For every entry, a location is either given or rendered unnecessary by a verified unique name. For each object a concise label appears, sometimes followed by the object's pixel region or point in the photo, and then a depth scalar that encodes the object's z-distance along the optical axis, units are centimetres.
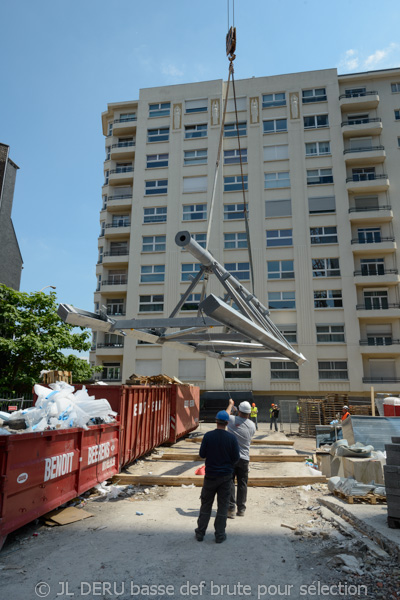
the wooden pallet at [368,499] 689
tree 2289
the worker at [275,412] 2337
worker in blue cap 560
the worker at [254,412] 2290
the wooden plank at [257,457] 1221
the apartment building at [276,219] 3152
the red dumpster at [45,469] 494
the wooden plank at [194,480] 901
